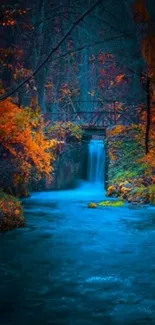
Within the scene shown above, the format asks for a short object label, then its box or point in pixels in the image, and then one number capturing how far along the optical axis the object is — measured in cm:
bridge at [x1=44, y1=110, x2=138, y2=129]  2666
